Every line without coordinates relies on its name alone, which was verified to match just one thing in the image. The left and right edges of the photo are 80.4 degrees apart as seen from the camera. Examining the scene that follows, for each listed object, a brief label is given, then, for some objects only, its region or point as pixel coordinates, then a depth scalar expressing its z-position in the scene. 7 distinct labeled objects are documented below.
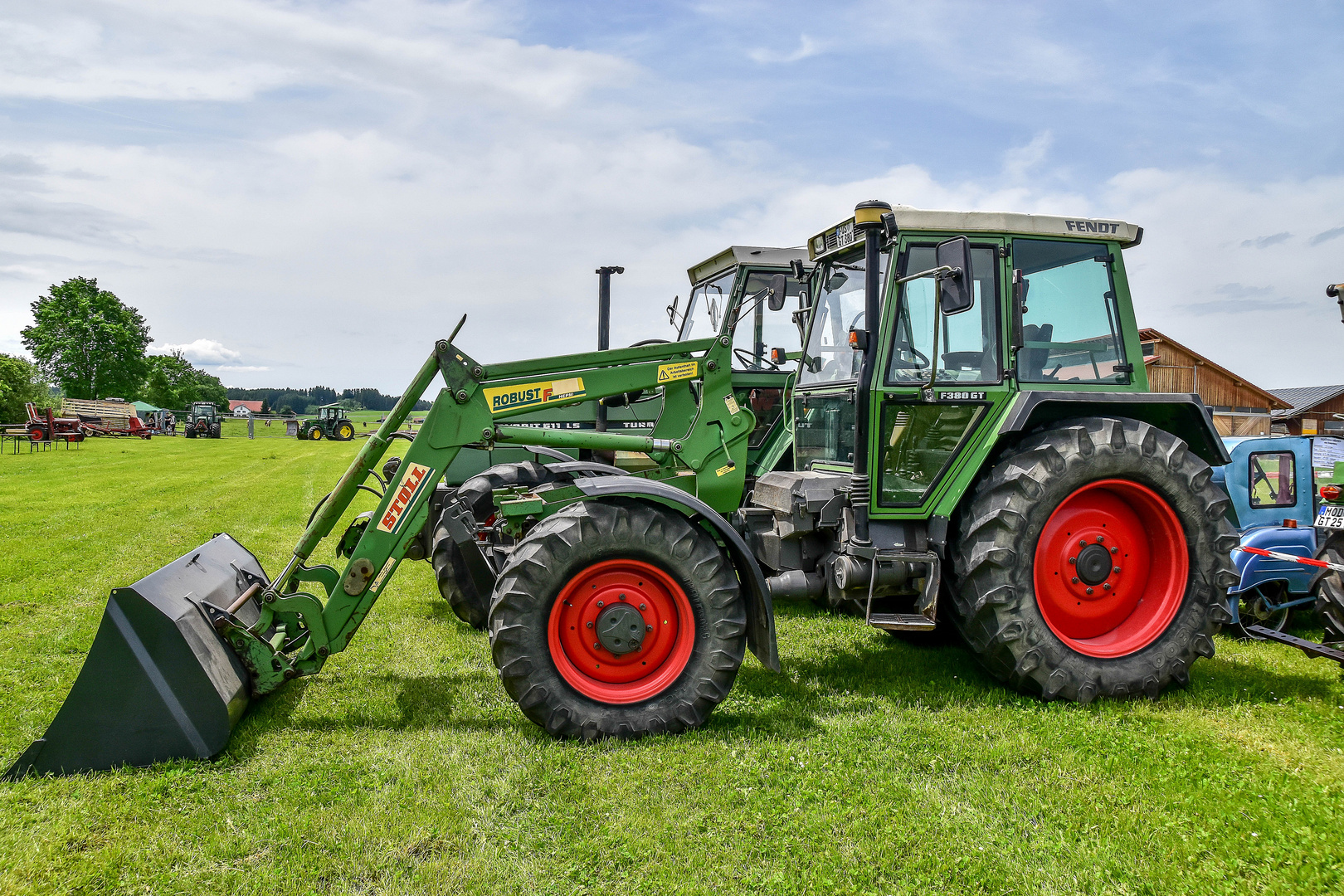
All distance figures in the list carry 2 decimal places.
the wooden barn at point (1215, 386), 31.30
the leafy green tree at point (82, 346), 60.97
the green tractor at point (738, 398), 6.10
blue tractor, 6.29
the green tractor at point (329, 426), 46.94
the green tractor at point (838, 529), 4.04
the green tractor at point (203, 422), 50.97
